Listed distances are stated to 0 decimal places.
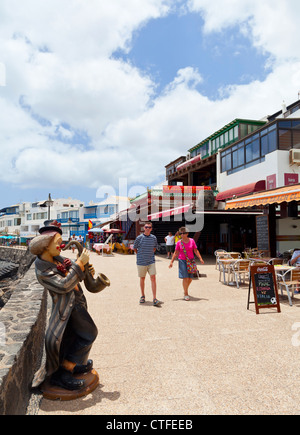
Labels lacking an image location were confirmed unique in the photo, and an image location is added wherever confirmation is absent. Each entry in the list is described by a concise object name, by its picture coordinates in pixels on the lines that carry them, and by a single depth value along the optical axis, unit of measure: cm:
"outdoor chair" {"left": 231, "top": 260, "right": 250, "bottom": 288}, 791
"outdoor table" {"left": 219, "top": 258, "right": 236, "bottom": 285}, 822
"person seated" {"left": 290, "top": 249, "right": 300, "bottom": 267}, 685
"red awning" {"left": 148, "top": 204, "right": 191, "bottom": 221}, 1381
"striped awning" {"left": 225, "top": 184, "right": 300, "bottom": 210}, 806
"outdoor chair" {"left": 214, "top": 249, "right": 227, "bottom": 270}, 972
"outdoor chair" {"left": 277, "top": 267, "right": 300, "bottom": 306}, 611
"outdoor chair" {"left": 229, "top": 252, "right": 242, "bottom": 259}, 1034
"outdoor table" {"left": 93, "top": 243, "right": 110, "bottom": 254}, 1903
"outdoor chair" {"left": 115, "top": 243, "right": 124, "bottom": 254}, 2173
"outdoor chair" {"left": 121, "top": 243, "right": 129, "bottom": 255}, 2059
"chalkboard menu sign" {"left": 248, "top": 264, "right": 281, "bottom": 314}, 534
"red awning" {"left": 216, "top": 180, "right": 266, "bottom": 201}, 1775
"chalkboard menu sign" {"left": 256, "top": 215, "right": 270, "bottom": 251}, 1134
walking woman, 640
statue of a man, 255
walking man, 609
